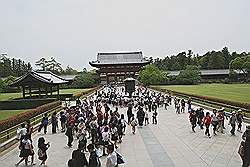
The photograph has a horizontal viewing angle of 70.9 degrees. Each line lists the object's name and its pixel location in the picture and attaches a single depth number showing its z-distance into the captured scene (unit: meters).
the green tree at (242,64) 49.30
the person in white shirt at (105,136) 6.94
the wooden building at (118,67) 50.69
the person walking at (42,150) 6.11
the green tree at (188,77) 48.54
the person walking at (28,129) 7.45
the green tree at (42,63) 67.87
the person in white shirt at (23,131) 7.30
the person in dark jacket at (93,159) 4.55
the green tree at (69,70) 76.46
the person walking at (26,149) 6.34
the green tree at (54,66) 68.72
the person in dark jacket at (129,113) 11.09
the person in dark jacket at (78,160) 4.50
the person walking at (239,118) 9.22
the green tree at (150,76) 44.61
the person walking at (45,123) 10.20
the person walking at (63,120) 10.47
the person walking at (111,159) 4.65
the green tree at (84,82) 46.33
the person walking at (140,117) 11.17
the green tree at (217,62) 62.57
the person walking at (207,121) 9.08
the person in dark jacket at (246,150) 5.27
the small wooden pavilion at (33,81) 20.04
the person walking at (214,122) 9.18
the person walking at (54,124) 10.42
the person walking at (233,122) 8.99
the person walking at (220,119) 9.32
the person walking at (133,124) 9.87
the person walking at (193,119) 10.02
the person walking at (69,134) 7.97
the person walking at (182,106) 15.68
